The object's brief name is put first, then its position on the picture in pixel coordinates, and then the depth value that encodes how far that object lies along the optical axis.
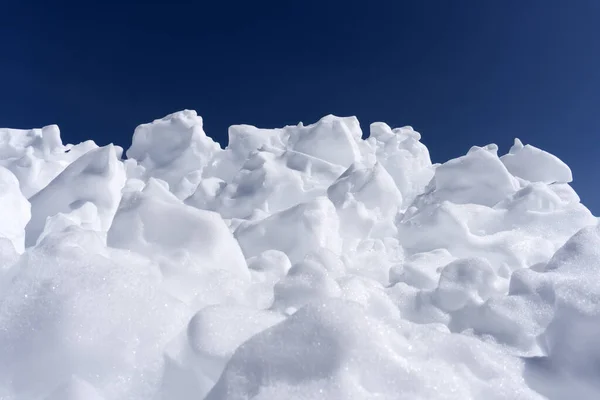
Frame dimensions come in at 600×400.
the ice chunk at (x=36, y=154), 7.32
